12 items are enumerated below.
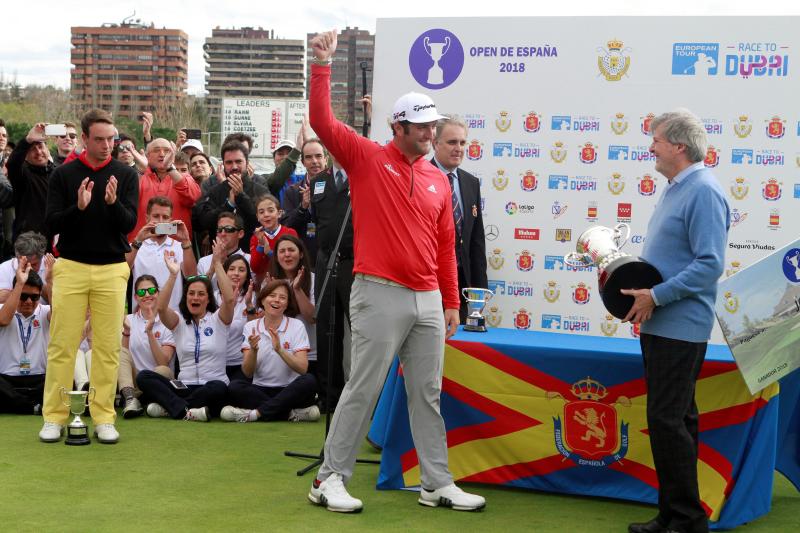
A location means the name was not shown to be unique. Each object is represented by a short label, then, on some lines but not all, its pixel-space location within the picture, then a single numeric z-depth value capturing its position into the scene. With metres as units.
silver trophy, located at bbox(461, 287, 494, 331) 4.99
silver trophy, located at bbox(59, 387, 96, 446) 5.62
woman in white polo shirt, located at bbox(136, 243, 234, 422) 6.61
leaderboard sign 45.66
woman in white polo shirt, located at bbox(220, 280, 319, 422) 6.58
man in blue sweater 3.88
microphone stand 4.92
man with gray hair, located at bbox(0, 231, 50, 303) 6.99
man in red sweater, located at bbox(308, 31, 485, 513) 4.27
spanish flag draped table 4.30
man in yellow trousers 5.56
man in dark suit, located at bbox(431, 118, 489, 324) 5.68
